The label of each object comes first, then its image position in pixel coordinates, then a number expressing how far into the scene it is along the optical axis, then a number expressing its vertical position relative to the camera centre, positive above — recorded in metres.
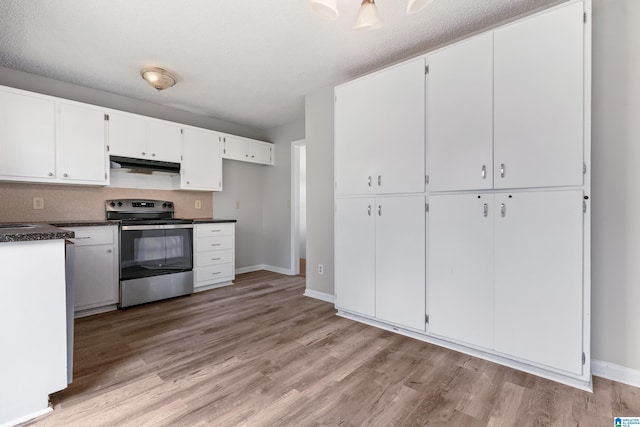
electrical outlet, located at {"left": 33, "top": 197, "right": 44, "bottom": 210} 3.02 +0.08
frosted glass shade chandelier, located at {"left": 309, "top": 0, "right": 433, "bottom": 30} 1.52 +1.10
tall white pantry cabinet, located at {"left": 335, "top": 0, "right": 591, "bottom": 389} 1.76 +0.12
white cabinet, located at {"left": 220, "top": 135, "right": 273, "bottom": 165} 4.40 +1.00
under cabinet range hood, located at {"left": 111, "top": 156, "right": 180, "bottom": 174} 3.37 +0.57
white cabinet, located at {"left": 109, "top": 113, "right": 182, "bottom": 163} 3.31 +0.90
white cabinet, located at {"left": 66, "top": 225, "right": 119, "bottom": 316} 2.91 -0.61
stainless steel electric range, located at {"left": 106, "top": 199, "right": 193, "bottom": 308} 3.21 -0.50
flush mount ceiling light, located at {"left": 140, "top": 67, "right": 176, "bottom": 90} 2.89 +1.38
